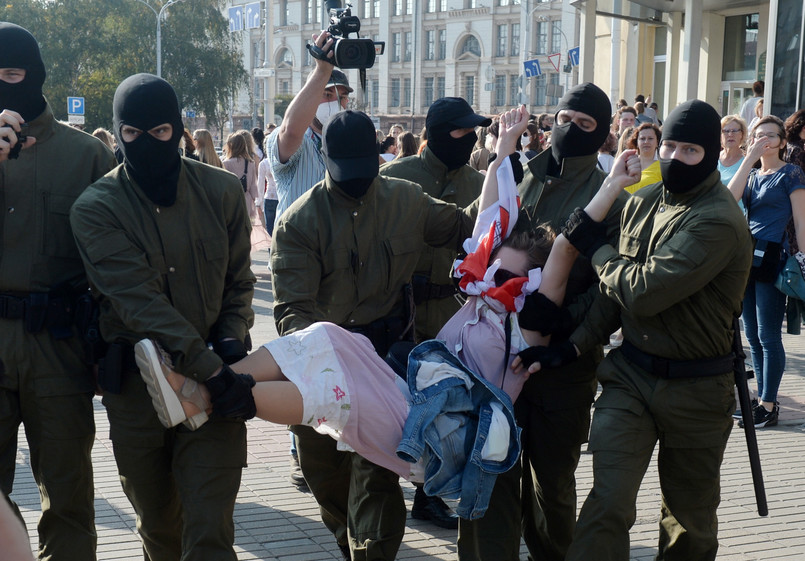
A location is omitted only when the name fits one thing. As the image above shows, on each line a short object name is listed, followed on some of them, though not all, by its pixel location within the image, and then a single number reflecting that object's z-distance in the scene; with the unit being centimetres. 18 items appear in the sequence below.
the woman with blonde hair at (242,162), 1391
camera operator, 503
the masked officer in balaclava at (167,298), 366
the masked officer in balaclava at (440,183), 514
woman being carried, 367
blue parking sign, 2865
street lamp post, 4911
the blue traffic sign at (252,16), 4116
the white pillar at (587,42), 2598
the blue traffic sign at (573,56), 3125
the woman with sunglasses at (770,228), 714
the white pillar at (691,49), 2309
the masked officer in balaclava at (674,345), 384
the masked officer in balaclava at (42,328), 393
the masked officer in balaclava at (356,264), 418
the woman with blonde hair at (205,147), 1238
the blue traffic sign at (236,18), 4616
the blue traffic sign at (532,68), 2656
